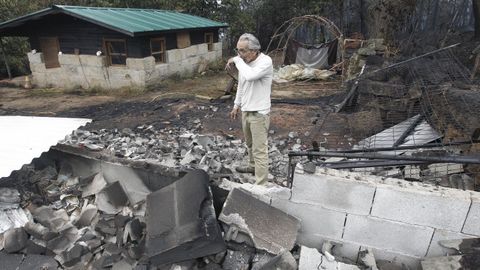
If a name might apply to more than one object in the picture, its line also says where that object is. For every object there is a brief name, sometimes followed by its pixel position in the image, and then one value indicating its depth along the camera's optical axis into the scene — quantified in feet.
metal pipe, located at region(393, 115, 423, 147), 14.35
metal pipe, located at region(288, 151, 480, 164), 8.37
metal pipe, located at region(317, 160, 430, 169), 9.72
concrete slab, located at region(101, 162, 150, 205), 12.97
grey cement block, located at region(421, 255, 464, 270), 8.46
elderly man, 12.32
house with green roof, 40.32
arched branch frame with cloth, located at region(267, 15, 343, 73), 47.97
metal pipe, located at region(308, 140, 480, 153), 11.02
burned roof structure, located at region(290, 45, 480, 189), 11.07
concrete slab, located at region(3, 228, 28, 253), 10.85
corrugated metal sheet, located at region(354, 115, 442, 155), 14.58
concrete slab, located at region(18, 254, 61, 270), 10.48
